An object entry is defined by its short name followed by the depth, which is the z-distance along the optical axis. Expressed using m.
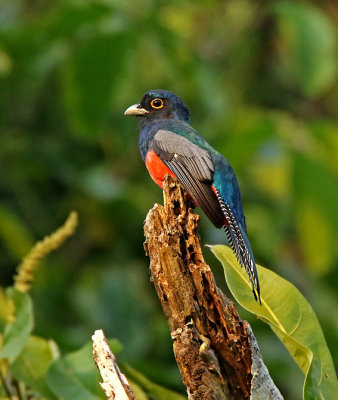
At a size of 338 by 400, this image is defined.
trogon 8.01
